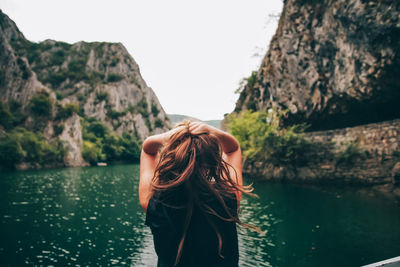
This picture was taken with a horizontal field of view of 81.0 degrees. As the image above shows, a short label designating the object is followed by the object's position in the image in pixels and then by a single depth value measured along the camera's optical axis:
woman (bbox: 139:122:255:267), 1.17
